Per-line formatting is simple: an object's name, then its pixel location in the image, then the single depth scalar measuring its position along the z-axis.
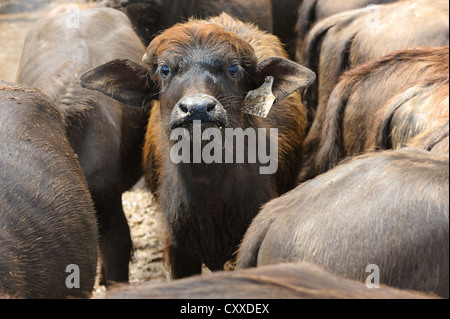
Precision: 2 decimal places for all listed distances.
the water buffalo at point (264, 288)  3.01
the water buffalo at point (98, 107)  7.63
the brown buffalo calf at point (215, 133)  6.94
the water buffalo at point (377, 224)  3.52
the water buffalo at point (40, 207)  5.19
